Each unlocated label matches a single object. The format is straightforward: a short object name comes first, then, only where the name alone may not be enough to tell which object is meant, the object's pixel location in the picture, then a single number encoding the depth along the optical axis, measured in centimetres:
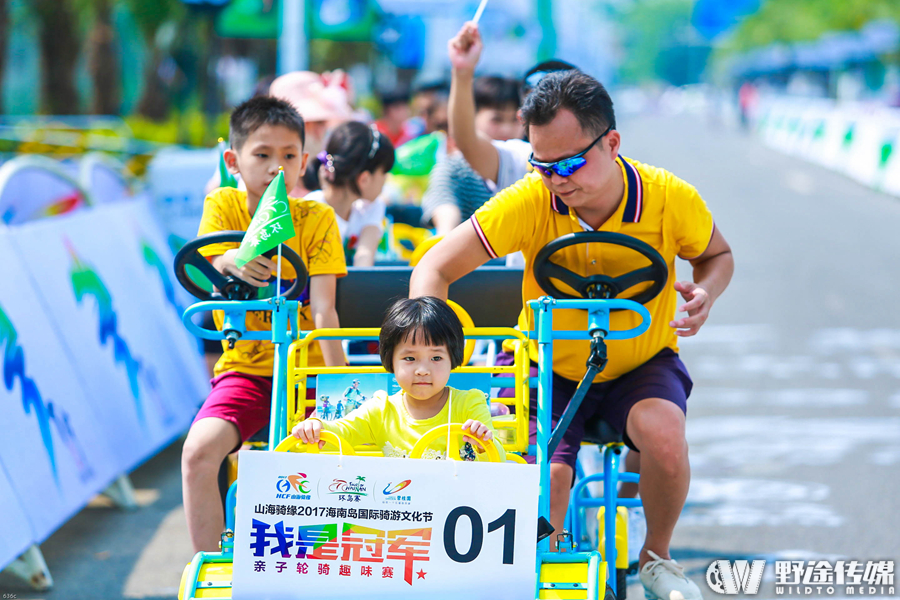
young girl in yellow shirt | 608
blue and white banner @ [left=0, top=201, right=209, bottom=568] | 902
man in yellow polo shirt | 647
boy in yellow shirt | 711
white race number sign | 554
